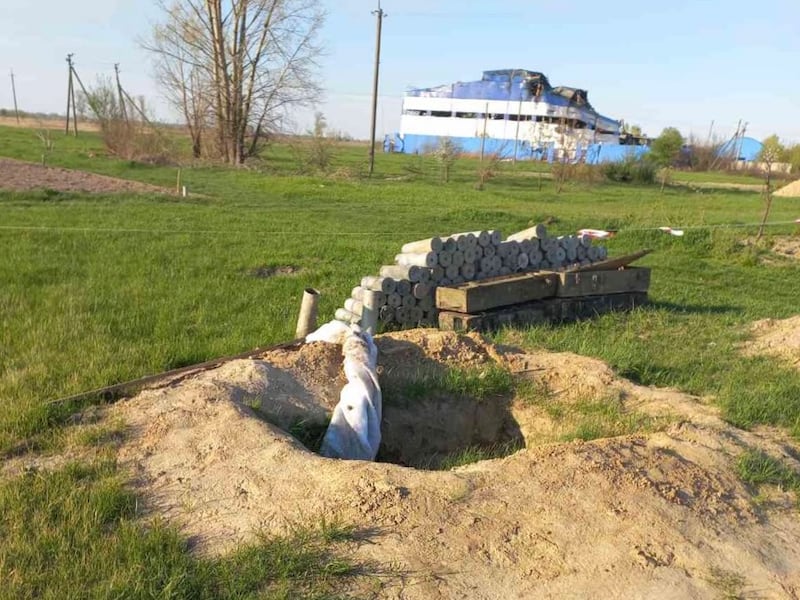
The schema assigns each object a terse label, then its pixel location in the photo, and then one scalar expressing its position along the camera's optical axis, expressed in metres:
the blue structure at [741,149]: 65.31
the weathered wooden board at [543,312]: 7.56
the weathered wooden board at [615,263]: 9.02
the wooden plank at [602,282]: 8.45
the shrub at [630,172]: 40.00
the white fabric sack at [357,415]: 4.84
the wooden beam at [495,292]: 7.50
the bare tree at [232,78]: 35.50
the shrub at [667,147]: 53.97
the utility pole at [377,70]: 36.09
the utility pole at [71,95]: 57.47
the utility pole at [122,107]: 39.40
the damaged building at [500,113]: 67.69
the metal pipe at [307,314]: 6.59
